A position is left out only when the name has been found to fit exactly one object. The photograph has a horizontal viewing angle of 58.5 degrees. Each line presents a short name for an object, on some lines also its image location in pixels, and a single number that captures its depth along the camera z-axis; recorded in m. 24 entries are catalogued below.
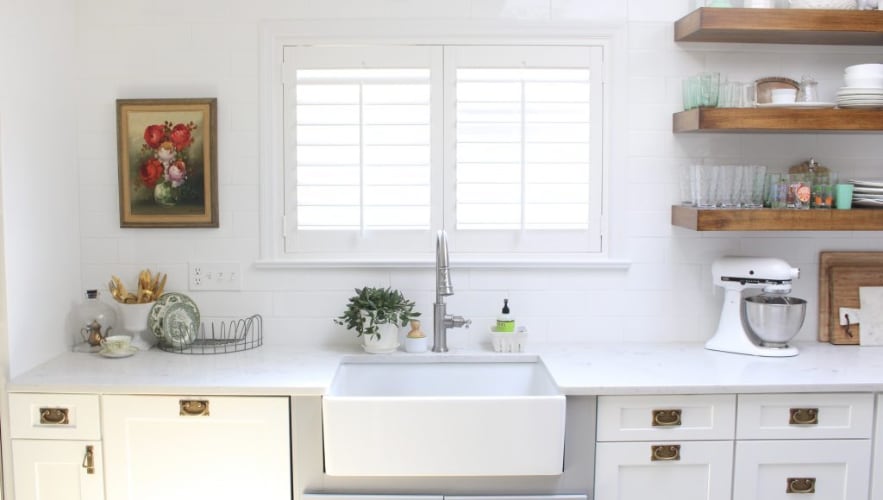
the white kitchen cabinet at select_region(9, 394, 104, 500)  2.40
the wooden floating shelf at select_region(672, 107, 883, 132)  2.69
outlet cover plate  2.96
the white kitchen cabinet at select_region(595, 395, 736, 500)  2.41
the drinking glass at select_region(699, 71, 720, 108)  2.74
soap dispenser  2.85
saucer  2.71
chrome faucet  2.73
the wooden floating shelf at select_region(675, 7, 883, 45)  2.69
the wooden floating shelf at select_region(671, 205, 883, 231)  2.69
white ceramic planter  2.80
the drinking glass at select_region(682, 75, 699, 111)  2.77
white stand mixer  2.75
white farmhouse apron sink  2.31
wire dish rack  2.92
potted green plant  2.78
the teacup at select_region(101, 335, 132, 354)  2.70
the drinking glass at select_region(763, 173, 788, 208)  2.77
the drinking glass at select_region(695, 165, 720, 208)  2.78
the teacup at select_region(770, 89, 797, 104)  2.72
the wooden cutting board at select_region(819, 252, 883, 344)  2.99
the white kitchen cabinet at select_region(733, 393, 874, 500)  2.42
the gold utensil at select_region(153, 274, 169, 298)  2.90
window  2.90
